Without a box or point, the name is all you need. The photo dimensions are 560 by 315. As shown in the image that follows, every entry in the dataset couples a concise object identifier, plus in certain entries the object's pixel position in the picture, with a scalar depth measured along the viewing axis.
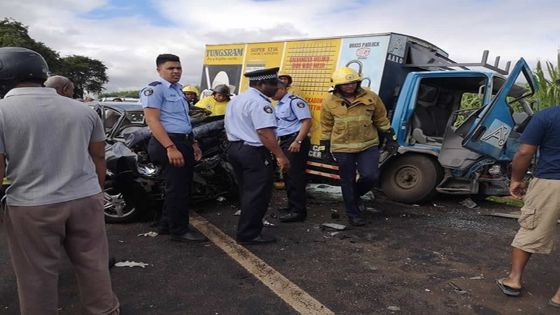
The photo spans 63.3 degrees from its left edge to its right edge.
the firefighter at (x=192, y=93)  8.16
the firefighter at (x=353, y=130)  4.95
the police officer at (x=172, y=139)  3.97
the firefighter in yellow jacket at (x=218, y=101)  6.71
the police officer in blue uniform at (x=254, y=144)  4.10
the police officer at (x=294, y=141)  5.26
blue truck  5.62
